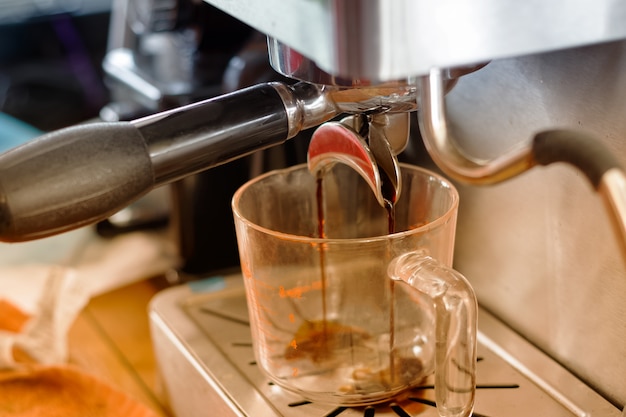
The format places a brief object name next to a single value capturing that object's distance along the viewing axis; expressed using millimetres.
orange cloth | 549
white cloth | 596
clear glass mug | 470
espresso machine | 377
